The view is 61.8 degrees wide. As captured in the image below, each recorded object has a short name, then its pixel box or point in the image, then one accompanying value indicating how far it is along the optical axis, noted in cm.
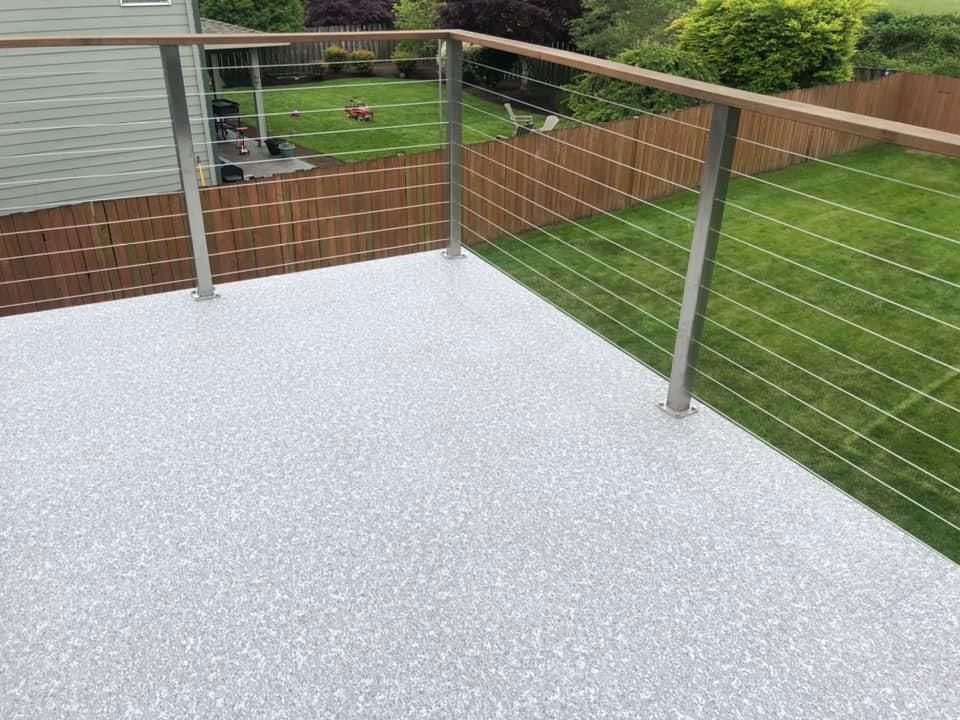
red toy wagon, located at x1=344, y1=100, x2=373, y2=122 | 1495
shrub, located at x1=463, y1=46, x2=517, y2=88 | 1830
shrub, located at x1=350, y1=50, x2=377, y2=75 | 1945
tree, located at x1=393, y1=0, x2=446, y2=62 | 1944
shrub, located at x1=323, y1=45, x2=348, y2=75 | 1973
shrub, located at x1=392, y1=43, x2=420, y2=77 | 1920
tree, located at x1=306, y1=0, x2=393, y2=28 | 2270
